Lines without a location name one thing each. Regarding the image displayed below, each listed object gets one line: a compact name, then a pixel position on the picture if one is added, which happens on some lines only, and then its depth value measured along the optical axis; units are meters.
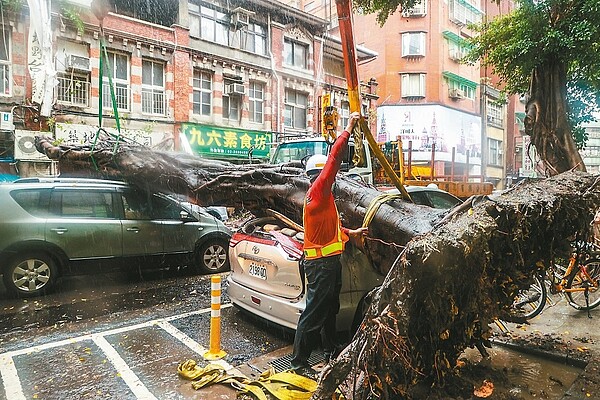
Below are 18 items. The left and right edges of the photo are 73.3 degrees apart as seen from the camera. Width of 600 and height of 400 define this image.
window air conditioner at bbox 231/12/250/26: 17.94
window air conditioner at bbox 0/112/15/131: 12.28
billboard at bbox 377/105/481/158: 27.69
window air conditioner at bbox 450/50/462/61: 28.84
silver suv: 6.19
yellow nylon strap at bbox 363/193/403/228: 4.02
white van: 9.29
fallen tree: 2.26
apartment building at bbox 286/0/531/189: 27.28
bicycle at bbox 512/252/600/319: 4.98
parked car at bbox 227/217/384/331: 4.11
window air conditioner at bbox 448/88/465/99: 29.05
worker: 3.61
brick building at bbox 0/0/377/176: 12.89
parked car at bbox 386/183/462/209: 5.84
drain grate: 3.90
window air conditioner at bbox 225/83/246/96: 17.55
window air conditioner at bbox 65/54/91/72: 13.59
